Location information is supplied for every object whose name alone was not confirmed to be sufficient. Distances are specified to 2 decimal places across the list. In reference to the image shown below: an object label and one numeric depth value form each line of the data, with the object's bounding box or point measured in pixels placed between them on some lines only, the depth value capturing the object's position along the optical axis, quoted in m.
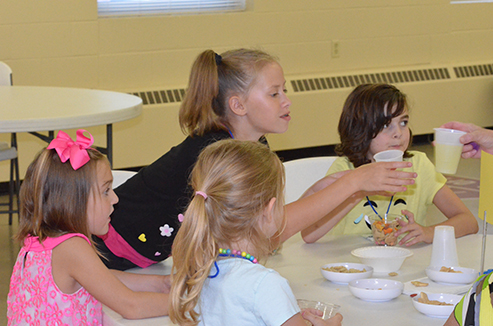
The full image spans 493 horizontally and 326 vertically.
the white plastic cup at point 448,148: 2.21
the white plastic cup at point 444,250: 2.12
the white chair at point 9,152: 3.79
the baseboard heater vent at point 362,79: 5.18
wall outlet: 5.94
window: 5.06
